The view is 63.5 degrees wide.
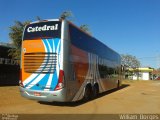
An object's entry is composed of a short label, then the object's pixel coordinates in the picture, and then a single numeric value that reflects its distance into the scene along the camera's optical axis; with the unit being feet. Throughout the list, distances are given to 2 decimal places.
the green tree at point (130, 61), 140.26
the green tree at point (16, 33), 46.60
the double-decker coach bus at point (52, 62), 18.11
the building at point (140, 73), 134.40
